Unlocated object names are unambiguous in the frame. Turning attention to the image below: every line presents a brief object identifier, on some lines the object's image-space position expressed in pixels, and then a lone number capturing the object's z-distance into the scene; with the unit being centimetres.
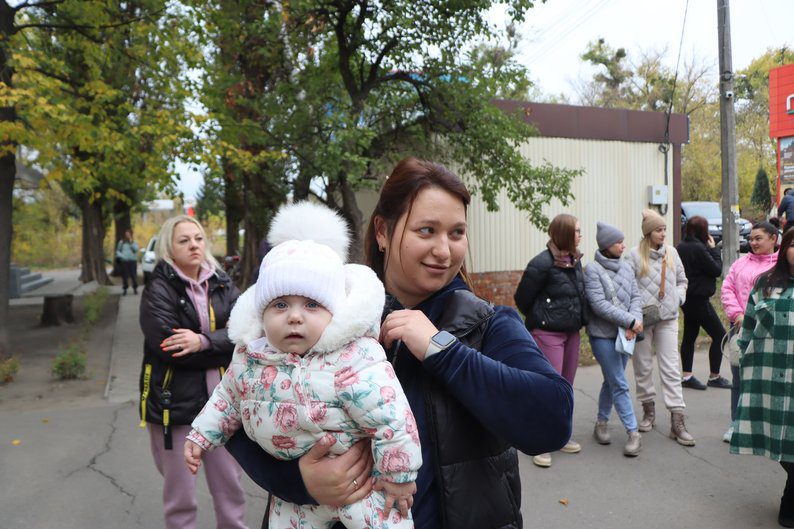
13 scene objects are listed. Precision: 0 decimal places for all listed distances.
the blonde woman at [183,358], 342
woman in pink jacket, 536
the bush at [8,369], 819
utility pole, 1120
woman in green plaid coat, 391
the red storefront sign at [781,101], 2708
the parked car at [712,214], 2273
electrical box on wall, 1530
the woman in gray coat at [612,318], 537
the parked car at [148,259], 2097
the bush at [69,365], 821
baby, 149
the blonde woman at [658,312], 564
